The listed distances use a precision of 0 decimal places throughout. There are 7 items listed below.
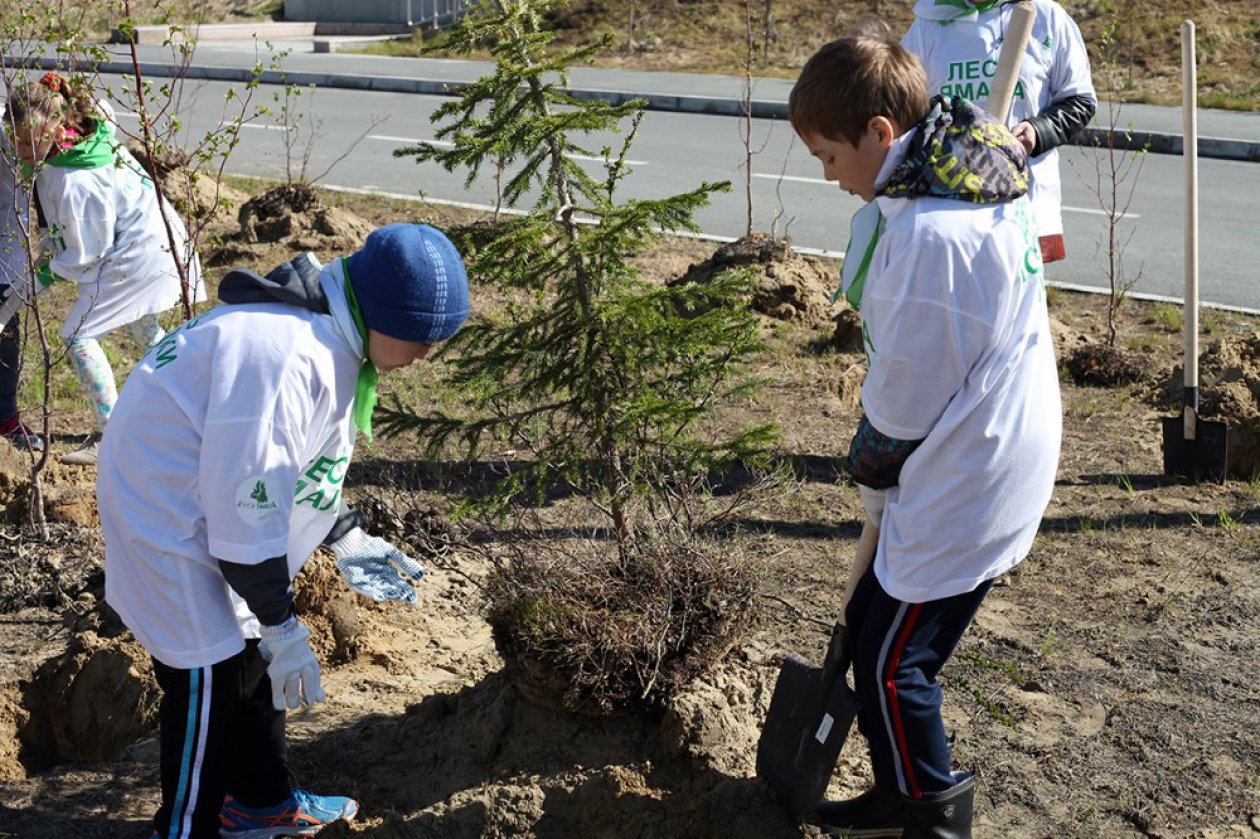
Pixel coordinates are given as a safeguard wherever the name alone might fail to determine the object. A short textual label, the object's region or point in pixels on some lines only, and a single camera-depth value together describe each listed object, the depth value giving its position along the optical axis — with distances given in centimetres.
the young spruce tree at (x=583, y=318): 361
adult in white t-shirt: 429
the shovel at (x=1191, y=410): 508
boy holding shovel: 247
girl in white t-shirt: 498
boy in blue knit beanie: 260
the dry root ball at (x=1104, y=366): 632
